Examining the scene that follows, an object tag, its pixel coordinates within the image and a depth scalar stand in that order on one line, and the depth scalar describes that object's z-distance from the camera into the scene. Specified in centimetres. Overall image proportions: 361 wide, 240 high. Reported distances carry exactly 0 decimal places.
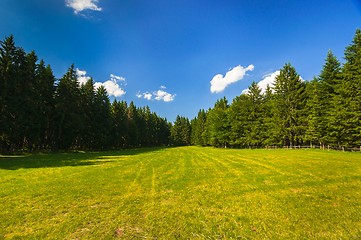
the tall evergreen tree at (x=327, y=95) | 3407
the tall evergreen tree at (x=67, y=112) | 4309
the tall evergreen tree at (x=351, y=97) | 2942
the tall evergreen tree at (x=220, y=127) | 6406
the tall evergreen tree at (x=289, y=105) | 4406
